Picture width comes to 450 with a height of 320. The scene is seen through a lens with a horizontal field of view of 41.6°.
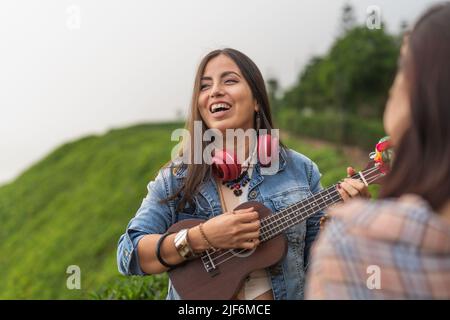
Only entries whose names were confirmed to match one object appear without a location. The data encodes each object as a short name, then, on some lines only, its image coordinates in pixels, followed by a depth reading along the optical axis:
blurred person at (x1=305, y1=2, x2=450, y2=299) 1.11
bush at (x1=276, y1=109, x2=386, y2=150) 13.94
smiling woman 2.08
